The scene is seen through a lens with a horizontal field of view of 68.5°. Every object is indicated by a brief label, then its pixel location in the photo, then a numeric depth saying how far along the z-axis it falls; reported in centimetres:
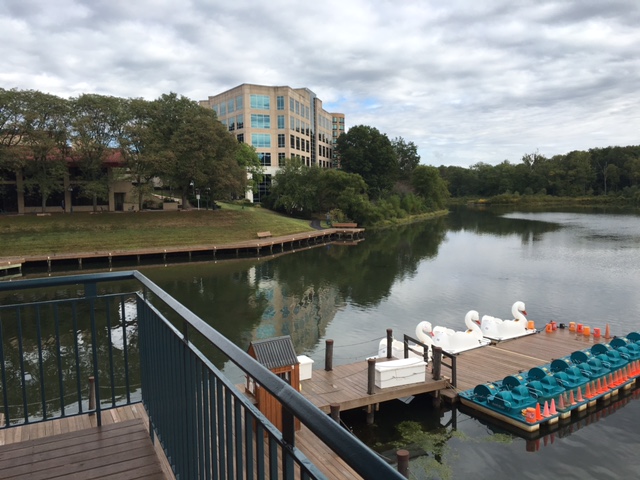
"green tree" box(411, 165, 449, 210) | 7888
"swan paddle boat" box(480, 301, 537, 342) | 1511
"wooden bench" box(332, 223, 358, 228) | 5009
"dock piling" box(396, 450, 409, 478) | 721
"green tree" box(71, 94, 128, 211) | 3494
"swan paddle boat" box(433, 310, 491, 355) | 1374
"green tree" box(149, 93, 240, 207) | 3712
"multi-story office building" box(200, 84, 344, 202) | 6112
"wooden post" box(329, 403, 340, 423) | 903
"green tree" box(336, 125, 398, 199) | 7088
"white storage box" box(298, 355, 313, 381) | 1111
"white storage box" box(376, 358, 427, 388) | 1070
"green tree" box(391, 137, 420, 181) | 9050
